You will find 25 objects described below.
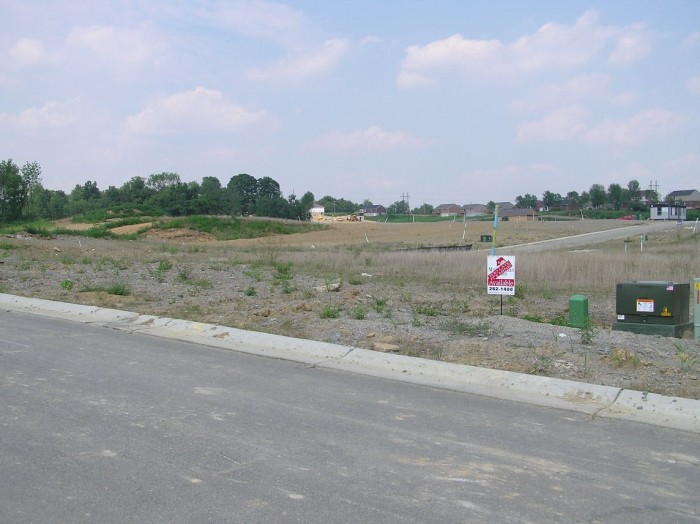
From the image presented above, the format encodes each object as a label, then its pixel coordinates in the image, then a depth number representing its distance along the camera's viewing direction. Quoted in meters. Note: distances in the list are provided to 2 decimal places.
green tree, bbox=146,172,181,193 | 157.12
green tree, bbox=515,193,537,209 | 175.00
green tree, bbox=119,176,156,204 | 131.88
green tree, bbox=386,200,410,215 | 196.88
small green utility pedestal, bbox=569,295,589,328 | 12.38
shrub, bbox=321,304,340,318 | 13.12
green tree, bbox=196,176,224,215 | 103.06
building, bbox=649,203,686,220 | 112.81
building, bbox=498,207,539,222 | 136.50
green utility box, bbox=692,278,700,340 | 10.95
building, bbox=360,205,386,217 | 187.15
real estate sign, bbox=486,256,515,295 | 12.82
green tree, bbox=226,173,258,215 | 141.76
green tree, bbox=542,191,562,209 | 179.98
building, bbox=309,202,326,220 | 141.25
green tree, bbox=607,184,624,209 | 171.62
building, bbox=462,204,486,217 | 185.46
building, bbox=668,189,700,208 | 169.00
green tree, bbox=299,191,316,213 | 144.27
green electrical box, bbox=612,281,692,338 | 11.99
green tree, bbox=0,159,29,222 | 85.19
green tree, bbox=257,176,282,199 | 165.12
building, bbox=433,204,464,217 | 192.51
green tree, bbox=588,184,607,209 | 167.96
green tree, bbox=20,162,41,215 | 89.62
